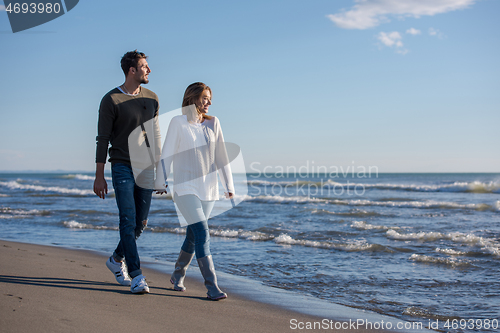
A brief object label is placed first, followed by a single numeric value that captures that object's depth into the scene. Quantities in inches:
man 126.2
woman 125.6
